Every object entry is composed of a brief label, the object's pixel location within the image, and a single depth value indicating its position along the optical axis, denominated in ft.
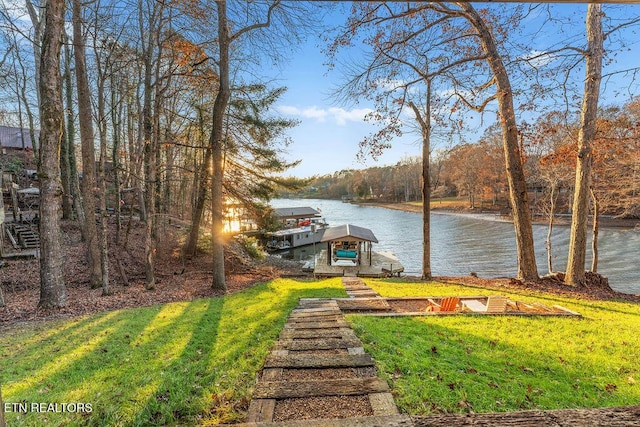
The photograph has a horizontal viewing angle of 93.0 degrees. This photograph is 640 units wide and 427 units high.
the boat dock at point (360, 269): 49.11
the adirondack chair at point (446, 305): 21.33
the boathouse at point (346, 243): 51.37
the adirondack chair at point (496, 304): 19.76
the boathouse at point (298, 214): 114.01
